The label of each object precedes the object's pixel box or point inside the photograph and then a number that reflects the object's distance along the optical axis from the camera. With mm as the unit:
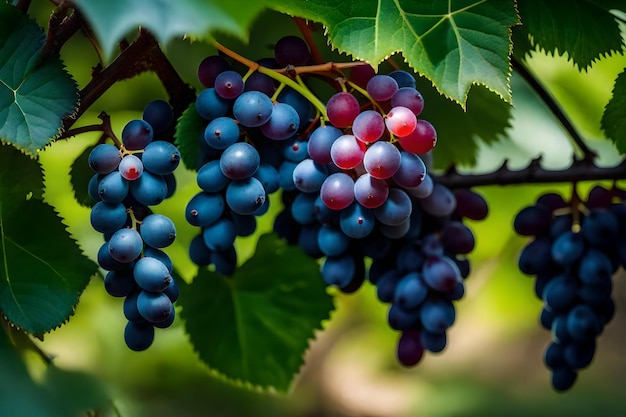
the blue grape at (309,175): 1014
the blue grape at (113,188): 972
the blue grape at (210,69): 1013
